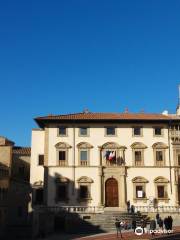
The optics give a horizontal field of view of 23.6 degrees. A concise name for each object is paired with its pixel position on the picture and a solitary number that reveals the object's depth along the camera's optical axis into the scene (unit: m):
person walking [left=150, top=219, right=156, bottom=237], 38.44
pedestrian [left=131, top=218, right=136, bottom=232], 40.81
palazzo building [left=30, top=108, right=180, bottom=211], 49.88
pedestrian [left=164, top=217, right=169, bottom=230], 37.43
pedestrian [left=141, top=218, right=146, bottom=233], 39.80
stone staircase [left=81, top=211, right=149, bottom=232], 43.09
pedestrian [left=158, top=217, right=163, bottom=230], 40.41
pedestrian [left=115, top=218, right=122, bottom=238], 36.17
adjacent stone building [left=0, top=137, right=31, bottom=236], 53.59
